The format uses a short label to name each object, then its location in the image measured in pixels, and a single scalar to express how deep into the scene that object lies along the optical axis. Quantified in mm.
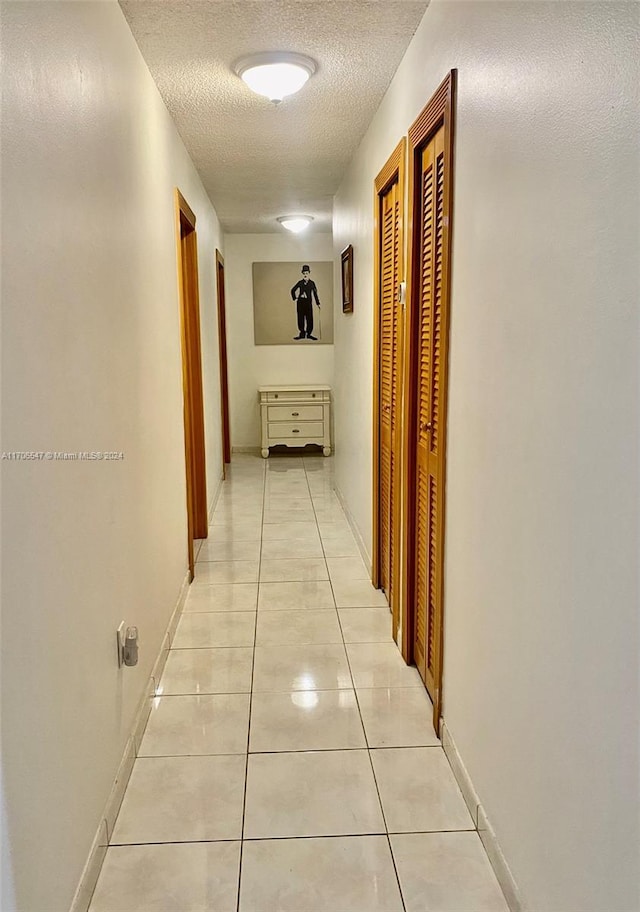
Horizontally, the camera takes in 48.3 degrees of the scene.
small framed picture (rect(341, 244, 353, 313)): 4512
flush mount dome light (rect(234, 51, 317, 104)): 2705
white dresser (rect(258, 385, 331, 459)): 7508
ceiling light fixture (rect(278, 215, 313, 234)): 6352
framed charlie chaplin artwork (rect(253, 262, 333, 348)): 7641
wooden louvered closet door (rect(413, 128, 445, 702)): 2281
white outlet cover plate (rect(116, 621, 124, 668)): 2070
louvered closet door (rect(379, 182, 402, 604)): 3078
